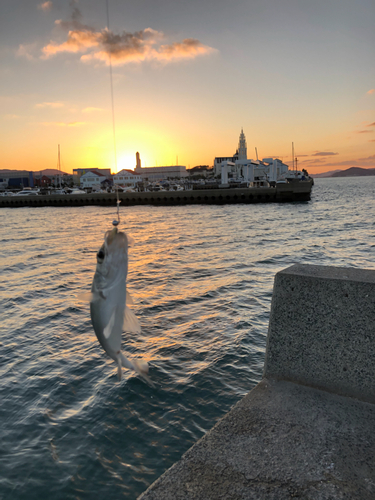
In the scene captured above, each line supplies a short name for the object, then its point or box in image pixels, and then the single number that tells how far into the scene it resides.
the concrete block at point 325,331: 3.54
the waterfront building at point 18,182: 151.66
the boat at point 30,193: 82.91
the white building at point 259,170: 76.31
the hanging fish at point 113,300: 1.53
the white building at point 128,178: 147.35
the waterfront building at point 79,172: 179.46
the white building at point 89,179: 155.25
